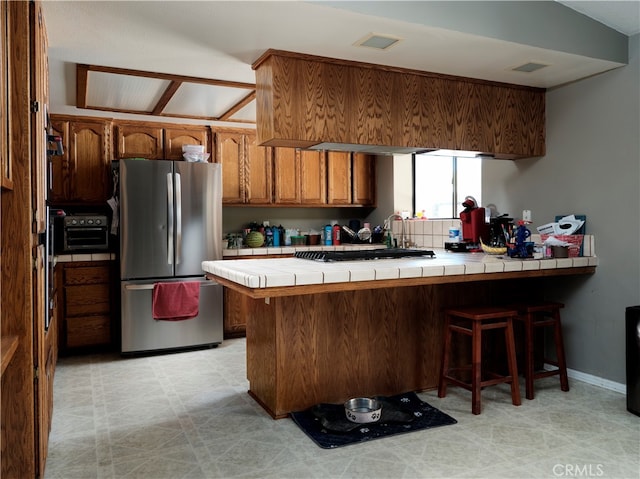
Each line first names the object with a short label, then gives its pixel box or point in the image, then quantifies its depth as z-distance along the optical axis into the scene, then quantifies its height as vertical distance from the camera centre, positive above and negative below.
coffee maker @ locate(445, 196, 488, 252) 4.05 -0.03
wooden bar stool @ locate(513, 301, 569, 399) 3.37 -0.78
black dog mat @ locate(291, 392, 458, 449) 2.72 -1.11
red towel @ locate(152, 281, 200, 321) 4.63 -0.69
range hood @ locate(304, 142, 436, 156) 3.37 +0.50
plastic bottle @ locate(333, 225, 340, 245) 6.05 -0.14
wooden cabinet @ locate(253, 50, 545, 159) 3.12 +0.75
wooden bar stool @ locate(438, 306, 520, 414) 3.06 -0.77
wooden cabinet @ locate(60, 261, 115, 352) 4.59 -0.73
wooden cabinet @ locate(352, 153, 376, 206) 6.05 +0.50
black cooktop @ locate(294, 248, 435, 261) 3.20 -0.21
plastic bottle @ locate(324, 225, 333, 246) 5.99 -0.14
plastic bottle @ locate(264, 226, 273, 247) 5.75 -0.14
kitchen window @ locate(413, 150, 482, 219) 5.03 +0.38
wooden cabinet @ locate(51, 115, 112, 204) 4.78 +0.58
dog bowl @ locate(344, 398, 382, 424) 2.85 -1.05
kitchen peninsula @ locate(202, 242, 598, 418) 2.84 -0.60
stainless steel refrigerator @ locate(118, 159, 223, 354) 4.55 -0.18
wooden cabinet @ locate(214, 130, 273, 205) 5.43 +0.59
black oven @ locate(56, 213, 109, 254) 4.61 -0.08
